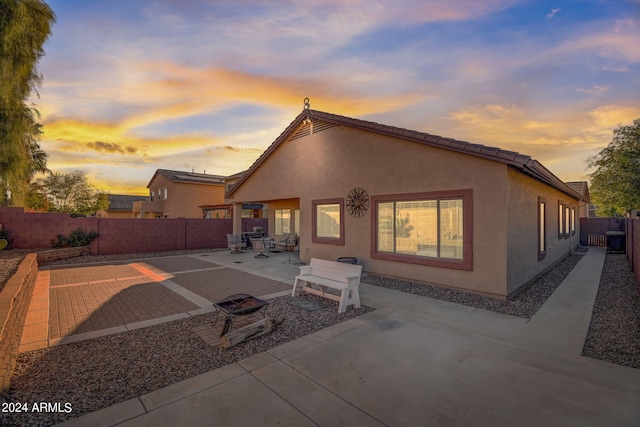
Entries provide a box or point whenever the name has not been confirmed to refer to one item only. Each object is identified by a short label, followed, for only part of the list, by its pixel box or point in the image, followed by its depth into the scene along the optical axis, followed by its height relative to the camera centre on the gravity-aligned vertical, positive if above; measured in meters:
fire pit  4.93 -1.56
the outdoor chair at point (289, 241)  16.55 -1.38
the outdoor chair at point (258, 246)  14.88 -1.46
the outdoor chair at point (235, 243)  16.84 -1.52
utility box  15.91 -1.28
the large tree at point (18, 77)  9.30 +5.04
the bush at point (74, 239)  14.44 -1.10
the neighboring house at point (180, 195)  30.41 +2.52
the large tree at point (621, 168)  20.61 +3.70
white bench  6.46 -1.51
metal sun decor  9.78 +0.53
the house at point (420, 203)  7.18 +0.46
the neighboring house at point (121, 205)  46.50 +2.08
